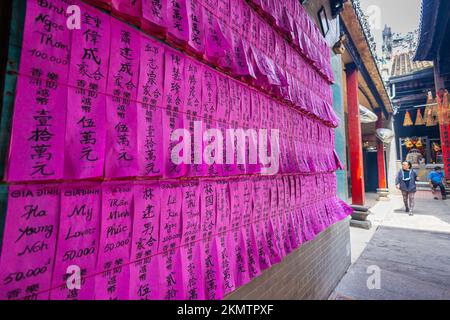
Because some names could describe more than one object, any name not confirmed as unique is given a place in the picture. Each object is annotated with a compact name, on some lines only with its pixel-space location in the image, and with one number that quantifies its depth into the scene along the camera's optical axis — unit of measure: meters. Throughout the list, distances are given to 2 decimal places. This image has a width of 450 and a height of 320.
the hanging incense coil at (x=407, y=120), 17.31
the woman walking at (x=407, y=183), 9.42
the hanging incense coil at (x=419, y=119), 16.94
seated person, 13.02
